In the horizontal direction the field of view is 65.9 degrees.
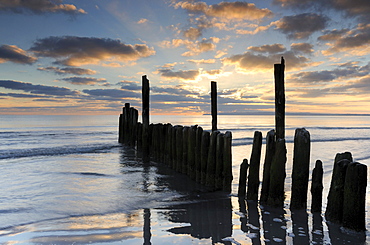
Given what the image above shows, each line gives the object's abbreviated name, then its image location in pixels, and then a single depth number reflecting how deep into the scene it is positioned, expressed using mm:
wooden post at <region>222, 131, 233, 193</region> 7141
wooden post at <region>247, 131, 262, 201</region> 6294
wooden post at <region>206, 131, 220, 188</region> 7643
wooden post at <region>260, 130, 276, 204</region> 5973
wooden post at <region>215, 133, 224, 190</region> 7375
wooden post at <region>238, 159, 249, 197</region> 6703
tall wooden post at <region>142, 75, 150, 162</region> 13109
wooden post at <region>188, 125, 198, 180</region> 8883
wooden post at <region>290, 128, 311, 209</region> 5426
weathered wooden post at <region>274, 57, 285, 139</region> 6748
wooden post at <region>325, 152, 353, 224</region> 4816
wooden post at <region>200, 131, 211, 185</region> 8116
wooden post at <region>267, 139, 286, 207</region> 5746
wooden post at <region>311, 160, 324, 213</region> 5579
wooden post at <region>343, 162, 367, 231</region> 4469
